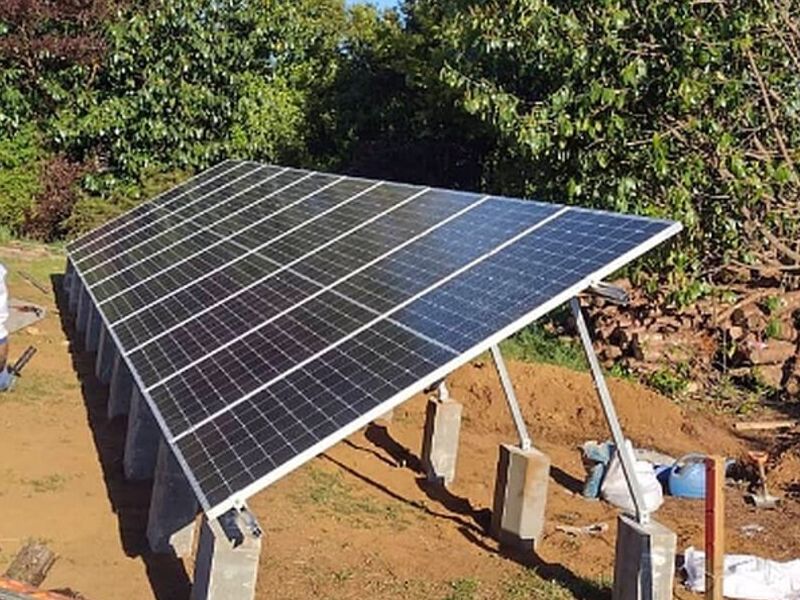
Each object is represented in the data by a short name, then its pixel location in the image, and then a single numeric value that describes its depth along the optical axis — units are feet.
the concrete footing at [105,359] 35.86
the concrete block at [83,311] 42.27
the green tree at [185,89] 62.28
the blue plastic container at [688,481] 29.27
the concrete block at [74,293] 46.06
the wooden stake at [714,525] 19.30
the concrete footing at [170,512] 21.63
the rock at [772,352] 42.68
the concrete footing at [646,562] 19.42
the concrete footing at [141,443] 26.53
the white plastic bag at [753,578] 22.07
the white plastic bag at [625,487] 27.55
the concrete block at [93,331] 40.09
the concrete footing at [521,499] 24.72
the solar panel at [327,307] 17.42
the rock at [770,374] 42.65
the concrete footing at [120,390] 31.65
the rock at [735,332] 43.14
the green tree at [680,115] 37.68
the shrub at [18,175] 62.75
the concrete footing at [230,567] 17.03
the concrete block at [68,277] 48.23
